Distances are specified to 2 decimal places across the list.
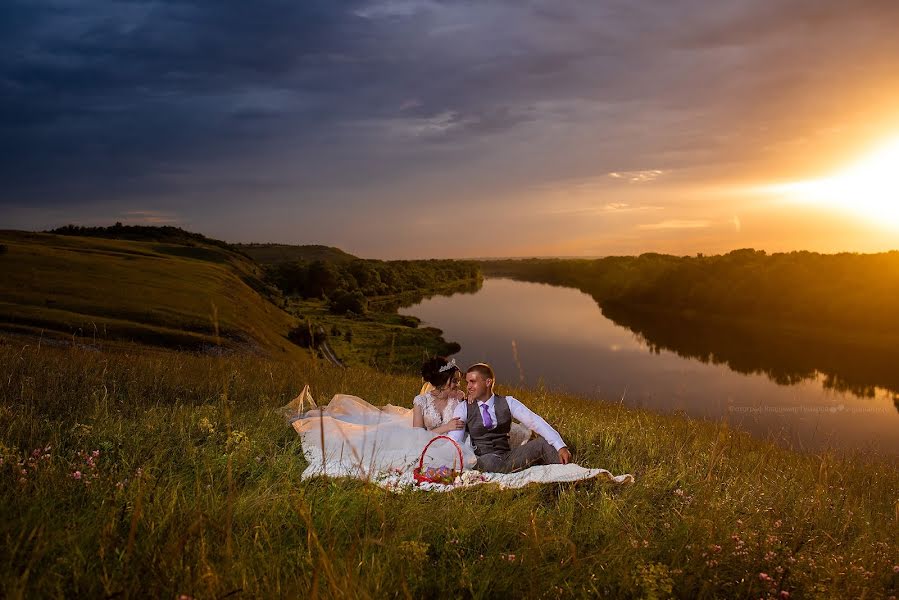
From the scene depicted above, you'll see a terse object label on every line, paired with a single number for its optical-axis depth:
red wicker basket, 6.09
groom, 7.37
